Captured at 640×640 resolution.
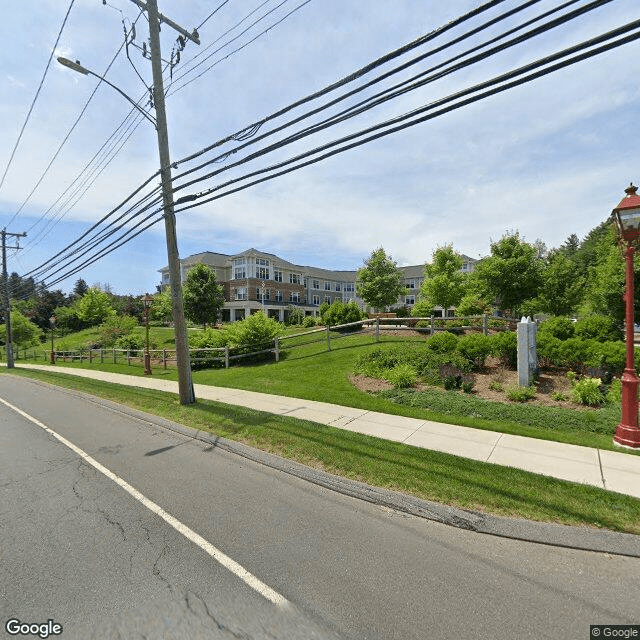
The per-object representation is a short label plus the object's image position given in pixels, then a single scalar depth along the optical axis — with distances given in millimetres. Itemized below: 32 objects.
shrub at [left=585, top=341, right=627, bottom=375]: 8680
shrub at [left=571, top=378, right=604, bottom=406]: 7828
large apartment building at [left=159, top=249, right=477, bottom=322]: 50781
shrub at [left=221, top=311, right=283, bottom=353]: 16672
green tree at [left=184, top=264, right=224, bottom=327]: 35125
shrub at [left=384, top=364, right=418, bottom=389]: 10133
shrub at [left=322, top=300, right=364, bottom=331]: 27266
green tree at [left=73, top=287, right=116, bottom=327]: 52875
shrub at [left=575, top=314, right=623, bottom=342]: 10461
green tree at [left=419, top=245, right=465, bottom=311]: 31125
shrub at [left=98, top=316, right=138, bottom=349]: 30719
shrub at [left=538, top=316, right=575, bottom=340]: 11180
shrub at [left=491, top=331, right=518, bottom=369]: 10531
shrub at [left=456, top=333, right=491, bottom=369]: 10555
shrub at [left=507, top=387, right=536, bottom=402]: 8523
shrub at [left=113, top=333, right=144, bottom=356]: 25281
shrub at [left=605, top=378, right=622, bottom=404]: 7771
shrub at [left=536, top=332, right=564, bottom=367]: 9812
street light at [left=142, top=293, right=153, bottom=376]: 18055
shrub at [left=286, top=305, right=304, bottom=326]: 44491
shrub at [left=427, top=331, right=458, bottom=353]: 11523
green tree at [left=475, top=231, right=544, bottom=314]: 26547
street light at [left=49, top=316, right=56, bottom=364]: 29428
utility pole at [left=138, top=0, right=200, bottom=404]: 9742
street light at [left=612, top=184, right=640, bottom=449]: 5812
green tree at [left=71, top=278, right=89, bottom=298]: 77200
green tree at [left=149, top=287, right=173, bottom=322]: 39984
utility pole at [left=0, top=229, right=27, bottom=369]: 27047
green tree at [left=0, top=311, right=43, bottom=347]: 40344
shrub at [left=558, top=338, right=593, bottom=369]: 9328
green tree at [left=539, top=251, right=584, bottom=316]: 32188
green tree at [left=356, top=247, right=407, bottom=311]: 37156
